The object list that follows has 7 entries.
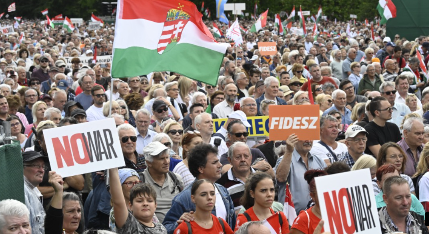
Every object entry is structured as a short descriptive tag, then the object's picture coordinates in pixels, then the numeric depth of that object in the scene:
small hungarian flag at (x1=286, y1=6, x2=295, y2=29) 38.95
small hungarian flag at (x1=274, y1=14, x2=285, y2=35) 35.71
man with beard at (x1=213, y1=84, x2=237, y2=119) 11.71
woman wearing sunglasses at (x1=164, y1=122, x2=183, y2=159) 9.02
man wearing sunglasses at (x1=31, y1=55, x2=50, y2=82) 17.38
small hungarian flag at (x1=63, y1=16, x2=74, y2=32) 34.07
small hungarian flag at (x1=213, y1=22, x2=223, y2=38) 26.85
